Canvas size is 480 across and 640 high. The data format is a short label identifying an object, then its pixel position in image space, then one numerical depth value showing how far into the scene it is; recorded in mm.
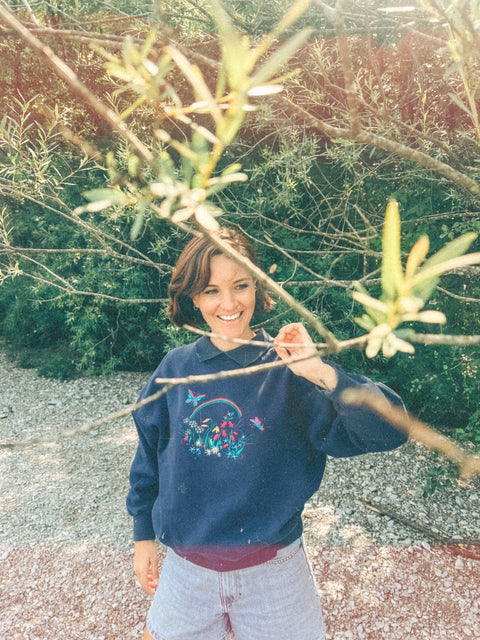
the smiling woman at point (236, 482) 1359
